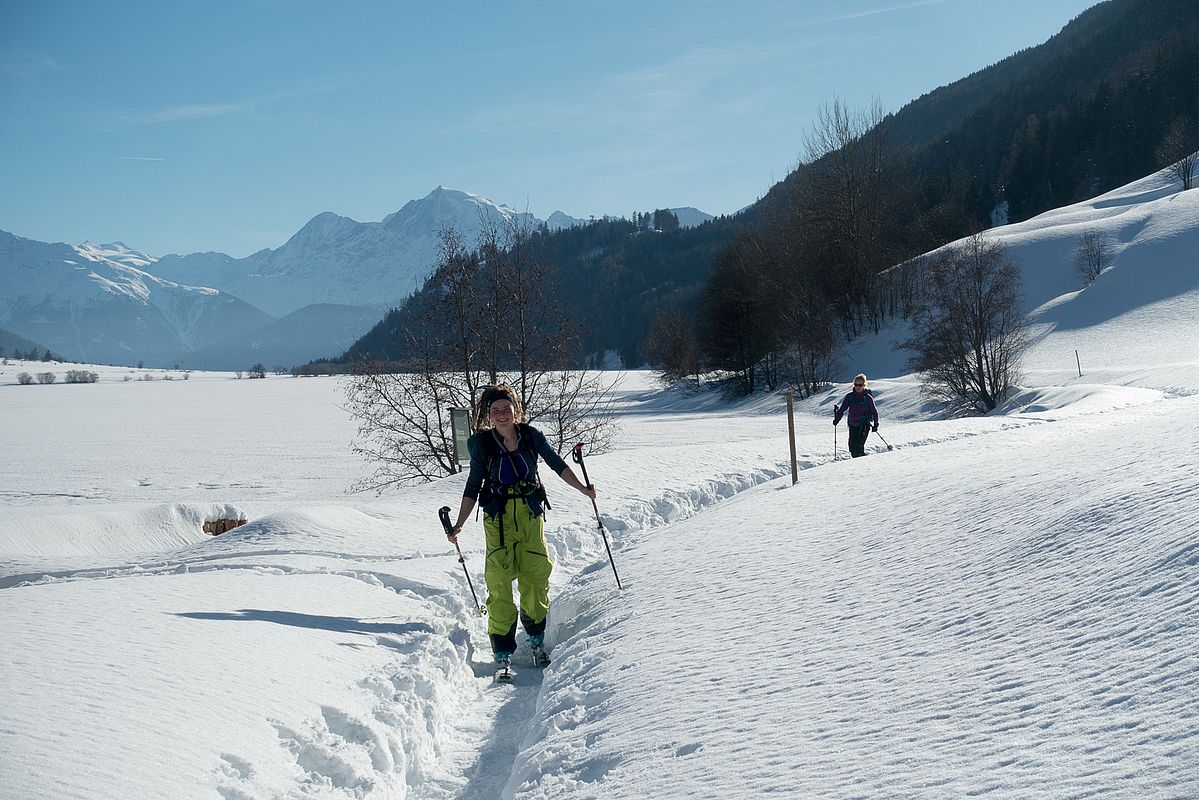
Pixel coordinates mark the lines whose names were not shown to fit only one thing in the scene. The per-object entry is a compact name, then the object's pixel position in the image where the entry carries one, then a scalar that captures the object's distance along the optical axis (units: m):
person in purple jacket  15.66
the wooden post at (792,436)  12.61
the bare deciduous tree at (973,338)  31.69
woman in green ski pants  6.70
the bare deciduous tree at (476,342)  19.70
